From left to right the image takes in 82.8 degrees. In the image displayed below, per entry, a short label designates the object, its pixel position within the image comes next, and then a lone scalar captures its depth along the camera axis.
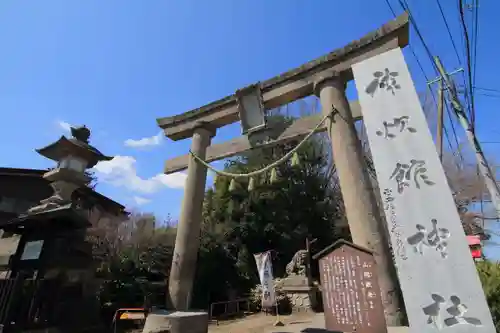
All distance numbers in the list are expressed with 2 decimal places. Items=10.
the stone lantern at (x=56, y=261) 5.53
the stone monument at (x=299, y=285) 11.02
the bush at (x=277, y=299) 11.14
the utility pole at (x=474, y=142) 7.13
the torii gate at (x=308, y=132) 4.40
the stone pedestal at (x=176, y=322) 5.14
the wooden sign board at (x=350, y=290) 3.50
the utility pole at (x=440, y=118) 10.33
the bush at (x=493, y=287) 4.77
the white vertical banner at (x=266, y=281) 9.91
